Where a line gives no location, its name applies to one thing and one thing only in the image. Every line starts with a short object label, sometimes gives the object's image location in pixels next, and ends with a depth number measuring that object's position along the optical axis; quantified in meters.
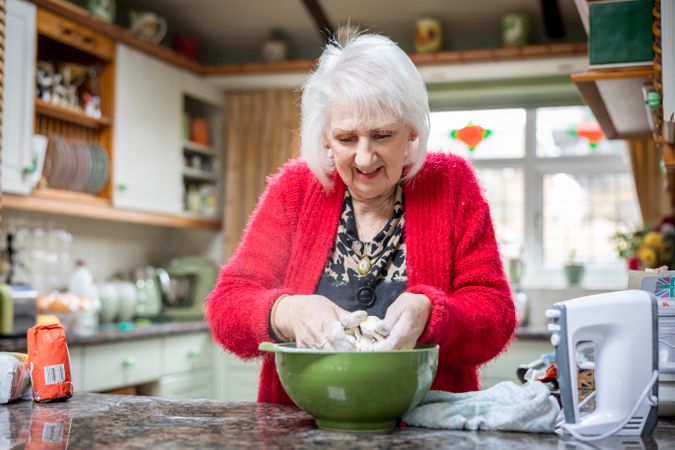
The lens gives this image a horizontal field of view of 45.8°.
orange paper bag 1.47
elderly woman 1.40
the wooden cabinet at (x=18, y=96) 3.08
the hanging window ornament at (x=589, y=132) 4.58
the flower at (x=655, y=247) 3.47
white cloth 1.20
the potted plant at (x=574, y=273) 4.43
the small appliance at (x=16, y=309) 2.93
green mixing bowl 1.12
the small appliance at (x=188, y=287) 4.54
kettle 4.27
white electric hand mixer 1.15
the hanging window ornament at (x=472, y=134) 4.82
